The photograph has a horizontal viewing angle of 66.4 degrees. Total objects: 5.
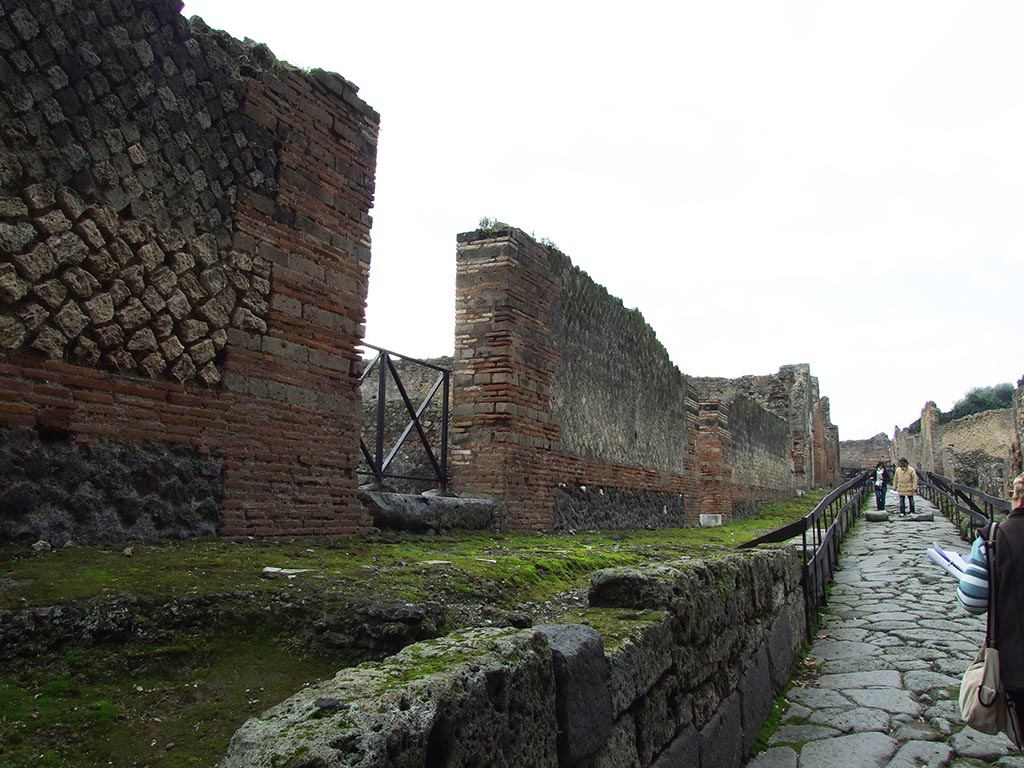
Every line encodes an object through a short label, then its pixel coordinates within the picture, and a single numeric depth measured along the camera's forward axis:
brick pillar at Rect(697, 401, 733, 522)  18.83
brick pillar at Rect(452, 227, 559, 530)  8.84
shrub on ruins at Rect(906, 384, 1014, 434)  47.25
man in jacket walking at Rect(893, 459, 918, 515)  18.53
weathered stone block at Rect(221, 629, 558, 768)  1.65
